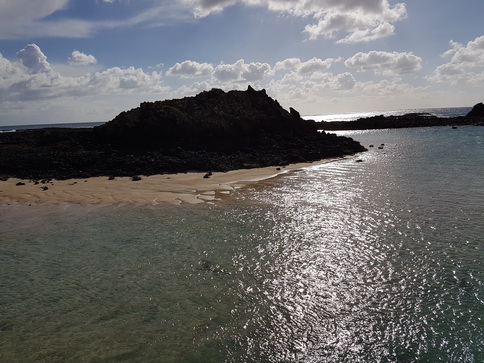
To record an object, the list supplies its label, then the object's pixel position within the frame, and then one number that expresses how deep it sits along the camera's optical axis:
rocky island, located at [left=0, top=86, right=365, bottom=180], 31.83
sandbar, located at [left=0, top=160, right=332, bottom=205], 22.62
